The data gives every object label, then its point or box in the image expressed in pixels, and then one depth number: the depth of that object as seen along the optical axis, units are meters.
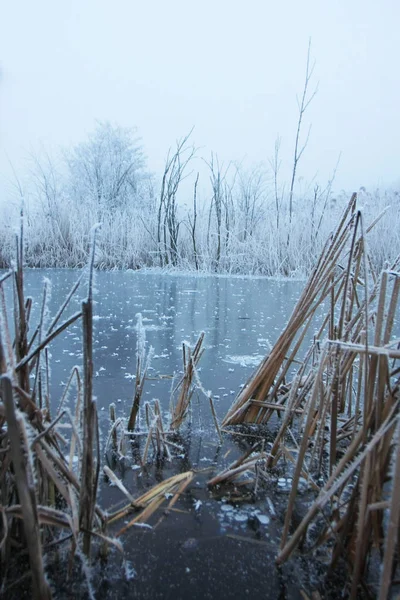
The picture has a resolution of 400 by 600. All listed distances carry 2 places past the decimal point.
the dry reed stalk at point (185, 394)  1.17
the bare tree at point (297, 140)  7.64
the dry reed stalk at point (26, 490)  0.46
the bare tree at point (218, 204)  6.85
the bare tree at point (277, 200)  6.47
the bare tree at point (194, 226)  6.53
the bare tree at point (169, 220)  6.67
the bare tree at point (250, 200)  7.45
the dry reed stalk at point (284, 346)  1.14
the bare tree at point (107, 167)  13.73
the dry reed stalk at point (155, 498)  0.78
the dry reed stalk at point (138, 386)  1.12
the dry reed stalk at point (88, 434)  0.56
